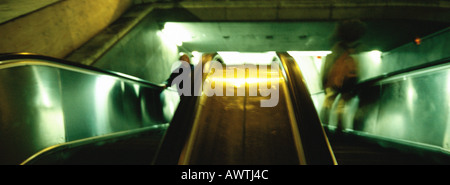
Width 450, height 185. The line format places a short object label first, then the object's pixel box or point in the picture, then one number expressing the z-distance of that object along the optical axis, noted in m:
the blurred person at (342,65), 3.43
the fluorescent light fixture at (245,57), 13.36
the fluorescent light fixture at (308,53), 11.84
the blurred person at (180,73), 5.63
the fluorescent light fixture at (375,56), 10.46
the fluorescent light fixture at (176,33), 8.63
